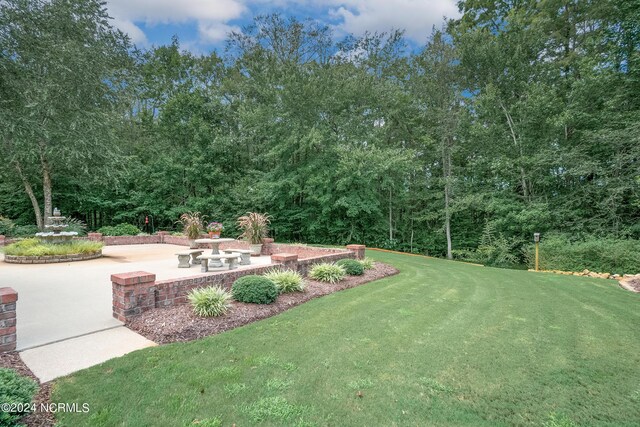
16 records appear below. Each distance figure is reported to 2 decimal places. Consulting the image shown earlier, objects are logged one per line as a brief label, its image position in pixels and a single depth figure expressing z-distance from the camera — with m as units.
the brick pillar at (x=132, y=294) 3.91
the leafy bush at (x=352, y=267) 6.77
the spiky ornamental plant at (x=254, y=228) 9.92
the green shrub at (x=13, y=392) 1.80
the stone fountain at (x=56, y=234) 9.31
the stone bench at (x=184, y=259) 7.52
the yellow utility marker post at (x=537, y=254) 10.36
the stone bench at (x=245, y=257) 7.97
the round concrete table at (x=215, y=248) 7.21
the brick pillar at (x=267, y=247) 10.34
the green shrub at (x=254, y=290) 4.55
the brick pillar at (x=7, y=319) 2.98
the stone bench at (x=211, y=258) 6.59
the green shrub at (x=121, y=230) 13.50
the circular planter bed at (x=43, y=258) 8.30
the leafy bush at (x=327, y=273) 6.20
